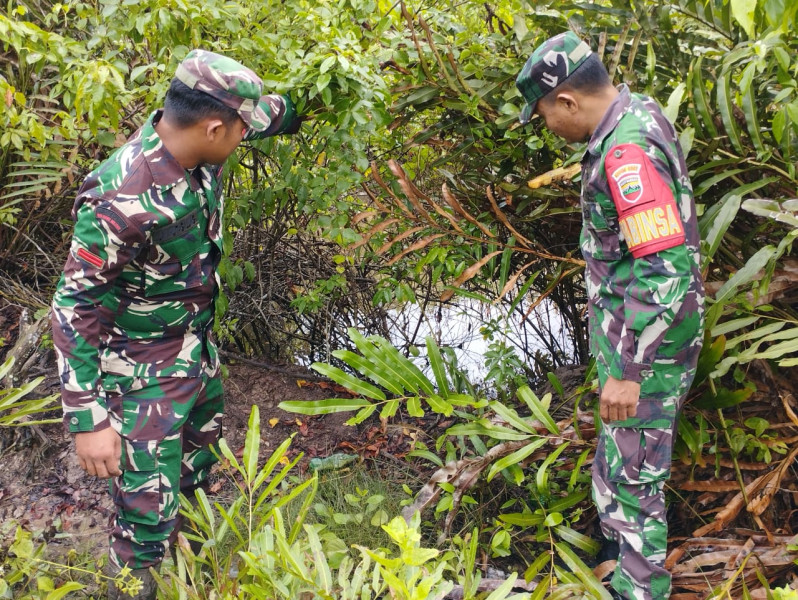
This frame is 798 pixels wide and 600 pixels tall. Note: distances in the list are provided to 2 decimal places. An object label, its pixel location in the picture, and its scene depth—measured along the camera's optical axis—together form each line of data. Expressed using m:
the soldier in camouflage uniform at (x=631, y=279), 1.75
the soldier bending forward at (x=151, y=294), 1.75
